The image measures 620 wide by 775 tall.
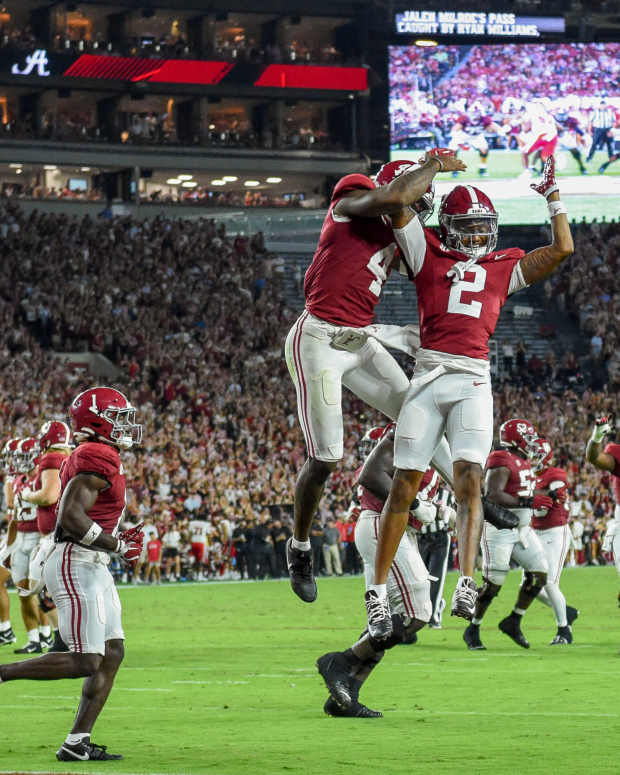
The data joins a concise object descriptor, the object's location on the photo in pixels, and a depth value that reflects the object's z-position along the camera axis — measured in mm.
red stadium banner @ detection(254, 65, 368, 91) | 51656
